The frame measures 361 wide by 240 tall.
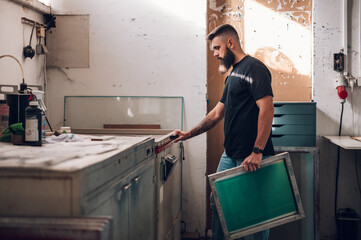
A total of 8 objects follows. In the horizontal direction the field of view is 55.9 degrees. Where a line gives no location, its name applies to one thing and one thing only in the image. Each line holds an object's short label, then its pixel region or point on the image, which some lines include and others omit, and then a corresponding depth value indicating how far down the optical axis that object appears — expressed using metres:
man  1.93
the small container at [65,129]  2.11
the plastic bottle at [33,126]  1.57
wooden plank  2.98
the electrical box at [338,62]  2.90
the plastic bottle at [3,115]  1.83
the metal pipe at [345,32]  2.88
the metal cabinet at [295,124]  2.61
